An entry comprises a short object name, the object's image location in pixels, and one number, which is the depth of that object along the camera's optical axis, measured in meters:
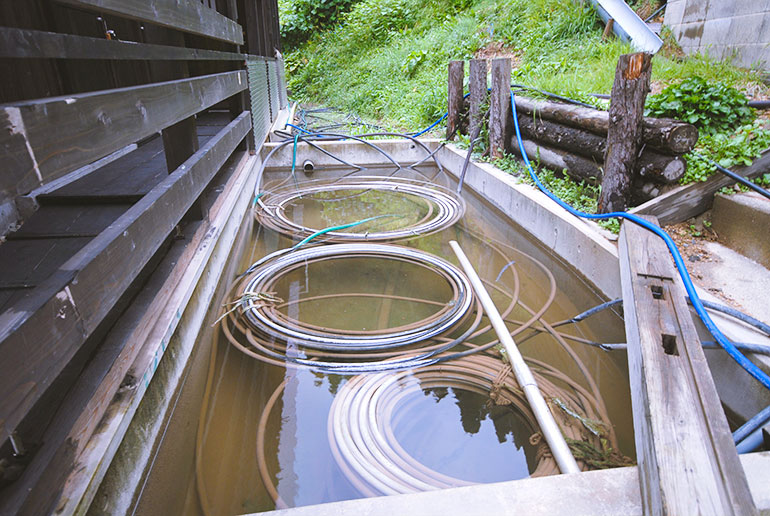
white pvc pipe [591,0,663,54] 6.35
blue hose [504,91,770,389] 1.87
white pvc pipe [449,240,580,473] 1.77
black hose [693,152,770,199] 2.78
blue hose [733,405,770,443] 1.69
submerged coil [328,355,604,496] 1.79
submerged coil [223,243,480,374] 2.53
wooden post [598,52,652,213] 3.06
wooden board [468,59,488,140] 5.40
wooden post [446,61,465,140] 6.11
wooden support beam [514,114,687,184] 3.14
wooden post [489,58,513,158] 4.96
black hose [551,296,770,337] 2.11
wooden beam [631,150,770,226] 3.13
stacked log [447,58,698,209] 3.11
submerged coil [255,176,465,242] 4.11
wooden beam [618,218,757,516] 1.29
